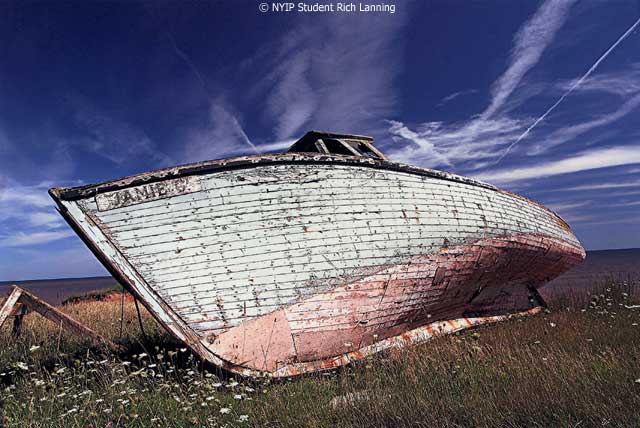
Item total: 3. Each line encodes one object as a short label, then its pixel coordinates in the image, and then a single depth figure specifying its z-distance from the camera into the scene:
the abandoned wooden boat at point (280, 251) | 4.30
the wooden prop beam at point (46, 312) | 4.73
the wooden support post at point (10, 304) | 4.66
